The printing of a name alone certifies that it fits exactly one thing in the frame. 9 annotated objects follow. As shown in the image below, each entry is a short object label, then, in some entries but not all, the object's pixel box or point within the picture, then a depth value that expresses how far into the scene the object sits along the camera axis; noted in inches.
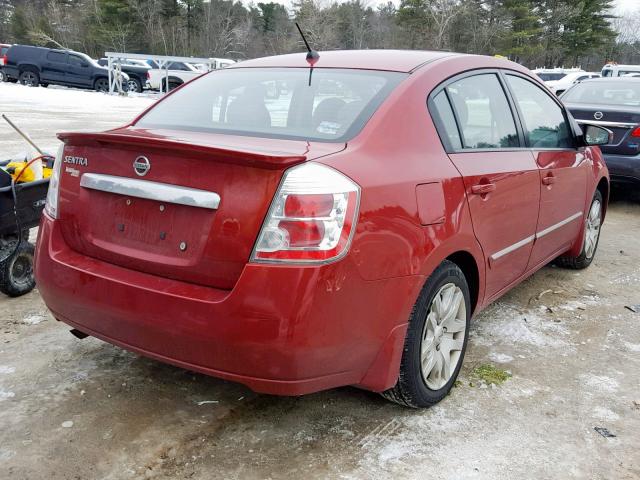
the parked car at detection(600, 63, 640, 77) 829.7
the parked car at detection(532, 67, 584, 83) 1132.2
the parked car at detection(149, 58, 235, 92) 1016.1
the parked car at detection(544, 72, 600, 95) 898.9
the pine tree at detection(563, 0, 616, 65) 2037.4
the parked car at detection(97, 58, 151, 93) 1050.7
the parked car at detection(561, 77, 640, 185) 268.1
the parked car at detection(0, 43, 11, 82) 1016.2
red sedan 81.5
